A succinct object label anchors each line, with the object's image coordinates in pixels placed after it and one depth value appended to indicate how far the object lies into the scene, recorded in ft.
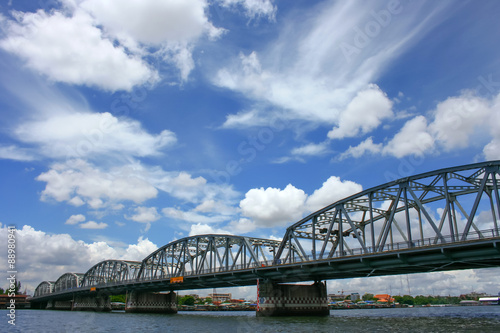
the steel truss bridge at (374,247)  144.36
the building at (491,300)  604.08
